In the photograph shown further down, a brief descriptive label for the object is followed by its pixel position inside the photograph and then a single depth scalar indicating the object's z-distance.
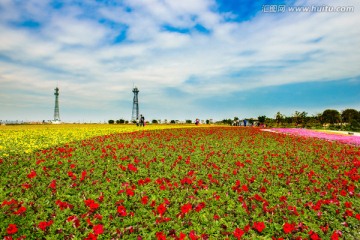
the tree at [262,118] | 76.91
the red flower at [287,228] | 4.74
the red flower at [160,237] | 4.23
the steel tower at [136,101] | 106.56
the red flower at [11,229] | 4.32
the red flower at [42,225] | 4.50
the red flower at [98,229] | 4.30
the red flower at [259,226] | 4.76
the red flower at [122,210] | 5.17
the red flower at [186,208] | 5.40
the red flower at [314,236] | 4.59
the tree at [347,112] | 92.31
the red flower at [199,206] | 6.10
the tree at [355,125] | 46.92
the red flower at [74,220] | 5.38
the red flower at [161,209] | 4.99
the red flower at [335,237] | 4.70
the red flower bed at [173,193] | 5.60
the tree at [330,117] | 83.28
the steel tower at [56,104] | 124.70
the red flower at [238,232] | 4.80
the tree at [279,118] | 71.68
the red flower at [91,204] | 5.04
